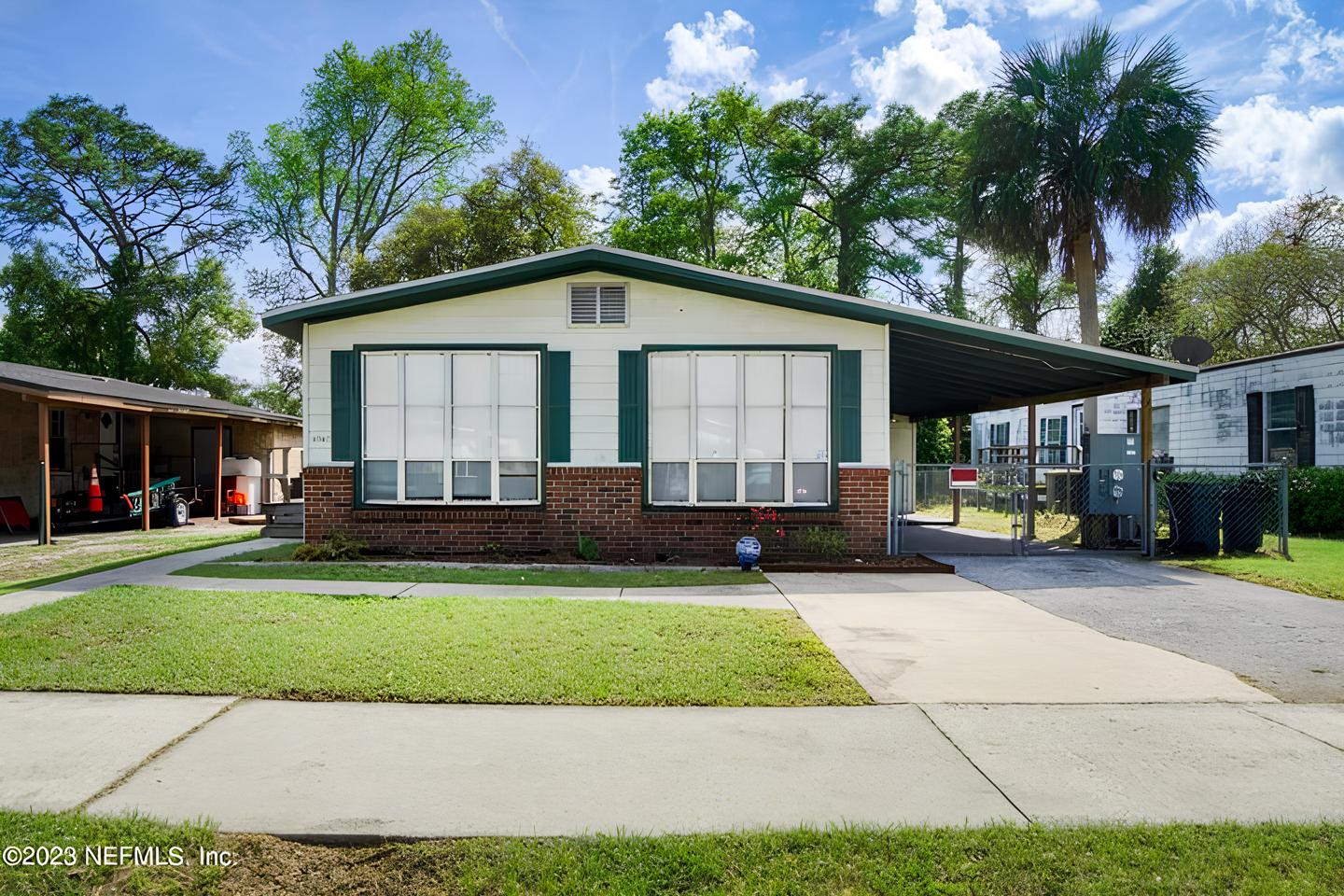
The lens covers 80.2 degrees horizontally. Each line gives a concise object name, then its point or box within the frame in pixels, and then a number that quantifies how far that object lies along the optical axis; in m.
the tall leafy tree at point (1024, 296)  34.00
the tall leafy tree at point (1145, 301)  34.25
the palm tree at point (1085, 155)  18.62
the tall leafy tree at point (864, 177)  29.56
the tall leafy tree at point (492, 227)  31.23
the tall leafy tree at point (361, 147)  34.59
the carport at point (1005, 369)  10.88
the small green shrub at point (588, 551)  10.66
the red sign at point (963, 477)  11.72
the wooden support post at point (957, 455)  17.91
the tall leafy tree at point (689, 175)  31.51
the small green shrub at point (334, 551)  10.50
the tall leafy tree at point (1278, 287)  27.39
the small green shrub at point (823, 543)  10.73
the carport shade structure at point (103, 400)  12.94
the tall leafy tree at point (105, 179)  33.53
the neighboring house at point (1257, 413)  15.10
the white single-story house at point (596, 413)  10.95
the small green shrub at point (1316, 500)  14.44
